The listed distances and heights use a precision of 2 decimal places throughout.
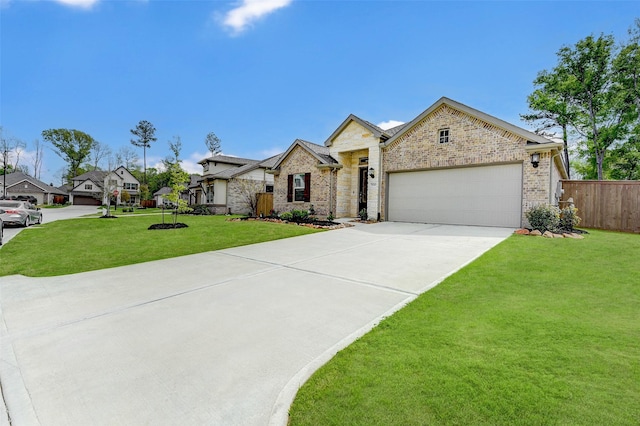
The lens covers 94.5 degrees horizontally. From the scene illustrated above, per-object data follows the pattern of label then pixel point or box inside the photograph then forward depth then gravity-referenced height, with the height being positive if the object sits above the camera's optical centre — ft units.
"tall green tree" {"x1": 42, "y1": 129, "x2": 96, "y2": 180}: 176.27 +35.16
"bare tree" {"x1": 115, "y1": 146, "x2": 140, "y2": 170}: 157.87 +25.25
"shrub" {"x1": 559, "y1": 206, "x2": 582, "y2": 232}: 32.01 -1.83
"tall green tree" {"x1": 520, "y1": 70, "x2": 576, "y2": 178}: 78.12 +25.97
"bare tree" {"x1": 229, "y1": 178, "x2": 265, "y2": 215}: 72.50 +3.22
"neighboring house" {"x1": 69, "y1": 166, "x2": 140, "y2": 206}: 161.89 +7.65
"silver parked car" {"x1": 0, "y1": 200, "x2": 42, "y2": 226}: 47.50 -1.88
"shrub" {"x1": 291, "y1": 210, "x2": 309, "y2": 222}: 49.21 -2.16
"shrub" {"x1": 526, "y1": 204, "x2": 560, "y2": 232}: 30.83 -1.55
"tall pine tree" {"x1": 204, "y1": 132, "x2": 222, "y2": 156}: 159.38 +32.02
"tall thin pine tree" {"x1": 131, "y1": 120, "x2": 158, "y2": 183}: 169.07 +38.77
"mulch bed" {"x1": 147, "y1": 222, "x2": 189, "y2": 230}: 43.83 -3.60
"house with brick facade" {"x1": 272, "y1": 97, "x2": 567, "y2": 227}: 36.24 +4.87
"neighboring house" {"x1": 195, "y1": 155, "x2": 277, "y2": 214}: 78.89 +4.40
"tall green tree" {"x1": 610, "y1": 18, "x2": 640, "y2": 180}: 66.49 +24.93
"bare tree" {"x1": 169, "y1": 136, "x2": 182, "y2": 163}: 120.84 +24.36
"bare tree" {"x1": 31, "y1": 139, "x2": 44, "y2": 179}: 170.81 +25.23
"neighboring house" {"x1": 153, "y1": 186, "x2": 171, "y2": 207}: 171.17 +5.41
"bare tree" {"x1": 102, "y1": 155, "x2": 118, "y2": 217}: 72.74 +3.56
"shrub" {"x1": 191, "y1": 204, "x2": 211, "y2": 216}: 80.26 -2.19
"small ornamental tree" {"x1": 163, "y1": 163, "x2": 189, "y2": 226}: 44.68 +3.32
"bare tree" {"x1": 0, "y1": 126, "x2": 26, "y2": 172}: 134.62 +25.12
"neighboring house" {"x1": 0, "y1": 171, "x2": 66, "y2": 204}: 147.43 +7.06
